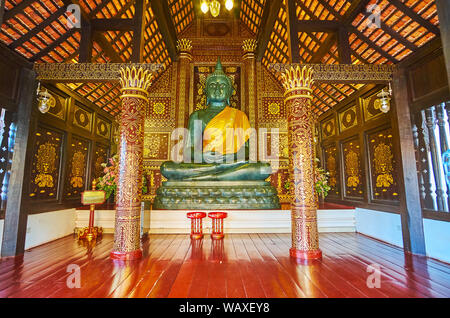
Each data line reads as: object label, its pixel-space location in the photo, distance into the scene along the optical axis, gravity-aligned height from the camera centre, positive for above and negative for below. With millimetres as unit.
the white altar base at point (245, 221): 4305 -622
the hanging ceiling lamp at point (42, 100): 3303 +1297
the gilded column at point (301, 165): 2928 +311
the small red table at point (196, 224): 3805 -630
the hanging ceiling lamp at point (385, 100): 3459 +1351
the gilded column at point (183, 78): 7191 +3572
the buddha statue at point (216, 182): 4805 +147
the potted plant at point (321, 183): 5102 +119
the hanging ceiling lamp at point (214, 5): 2979 +2406
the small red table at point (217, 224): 3789 -618
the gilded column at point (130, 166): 2949 +305
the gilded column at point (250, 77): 7212 +3615
